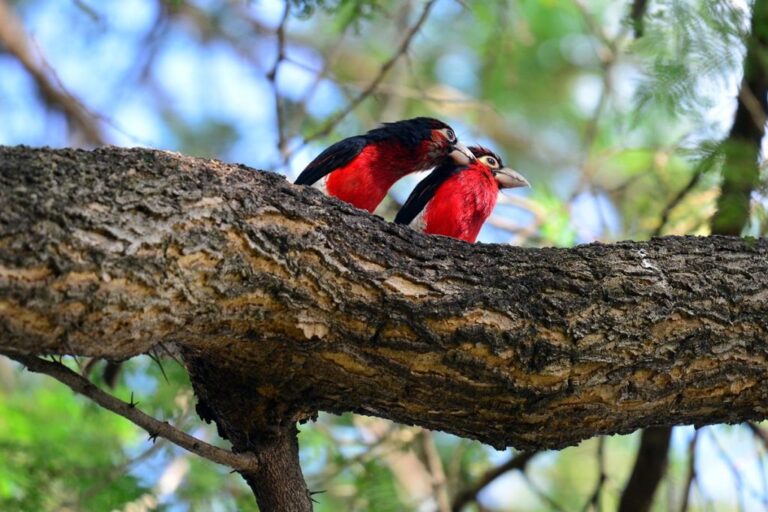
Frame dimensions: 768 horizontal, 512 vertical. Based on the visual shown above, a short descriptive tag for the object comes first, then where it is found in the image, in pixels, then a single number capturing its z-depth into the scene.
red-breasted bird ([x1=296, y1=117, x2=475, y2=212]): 10.87
